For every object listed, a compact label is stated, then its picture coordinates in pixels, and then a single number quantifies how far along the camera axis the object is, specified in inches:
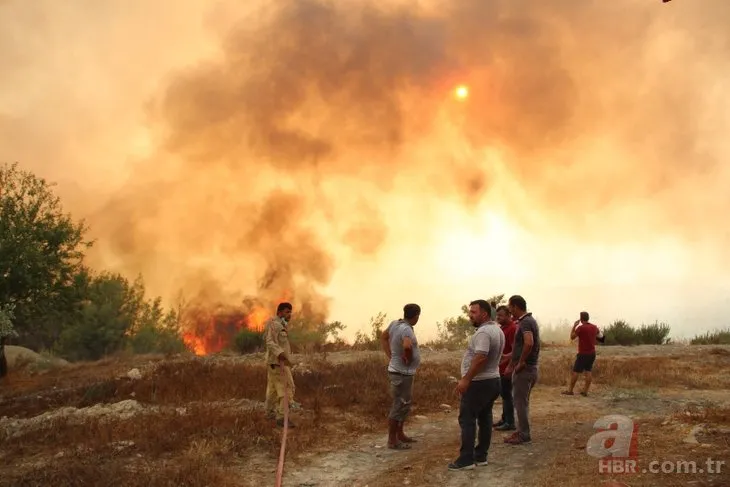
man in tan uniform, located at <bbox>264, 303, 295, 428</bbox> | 387.2
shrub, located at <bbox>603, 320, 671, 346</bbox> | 993.5
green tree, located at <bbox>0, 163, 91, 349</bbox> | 846.0
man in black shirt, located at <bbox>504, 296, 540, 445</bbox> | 325.1
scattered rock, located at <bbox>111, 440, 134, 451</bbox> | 339.0
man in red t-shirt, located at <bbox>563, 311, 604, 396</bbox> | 492.4
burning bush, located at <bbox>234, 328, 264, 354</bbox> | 994.7
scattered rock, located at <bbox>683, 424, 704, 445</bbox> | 298.5
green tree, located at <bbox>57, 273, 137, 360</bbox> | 1444.4
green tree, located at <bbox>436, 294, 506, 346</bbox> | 1341.0
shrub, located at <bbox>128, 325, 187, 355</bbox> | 1521.9
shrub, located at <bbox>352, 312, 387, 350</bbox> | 893.8
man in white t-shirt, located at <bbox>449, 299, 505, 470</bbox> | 270.5
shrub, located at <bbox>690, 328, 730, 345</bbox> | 989.8
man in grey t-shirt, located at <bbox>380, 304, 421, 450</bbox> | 325.4
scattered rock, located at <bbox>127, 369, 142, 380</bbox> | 609.9
